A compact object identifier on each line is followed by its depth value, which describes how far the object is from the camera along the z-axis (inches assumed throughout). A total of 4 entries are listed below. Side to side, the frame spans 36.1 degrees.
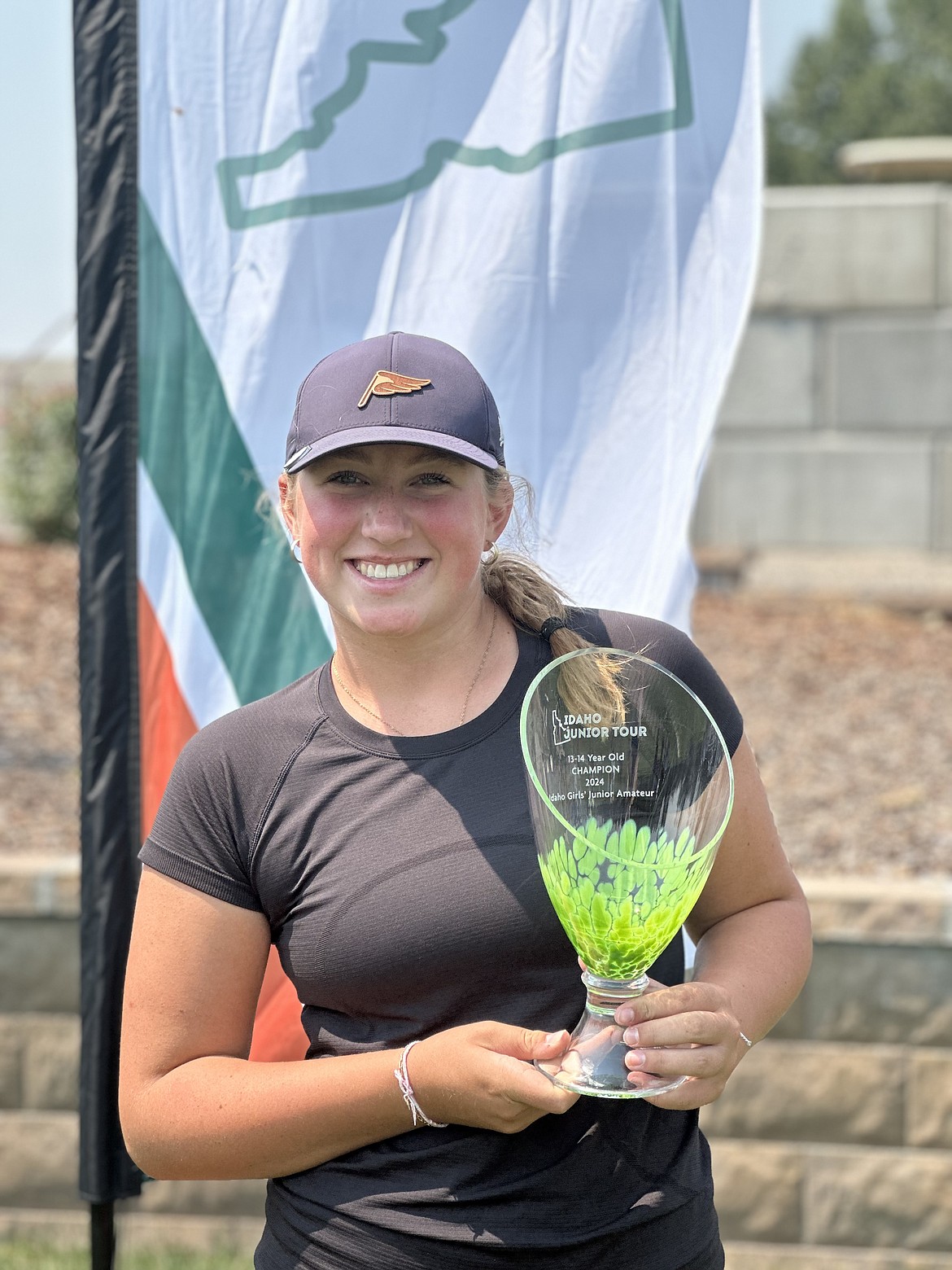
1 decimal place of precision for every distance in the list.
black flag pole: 89.5
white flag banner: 94.5
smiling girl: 61.6
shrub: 316.2
